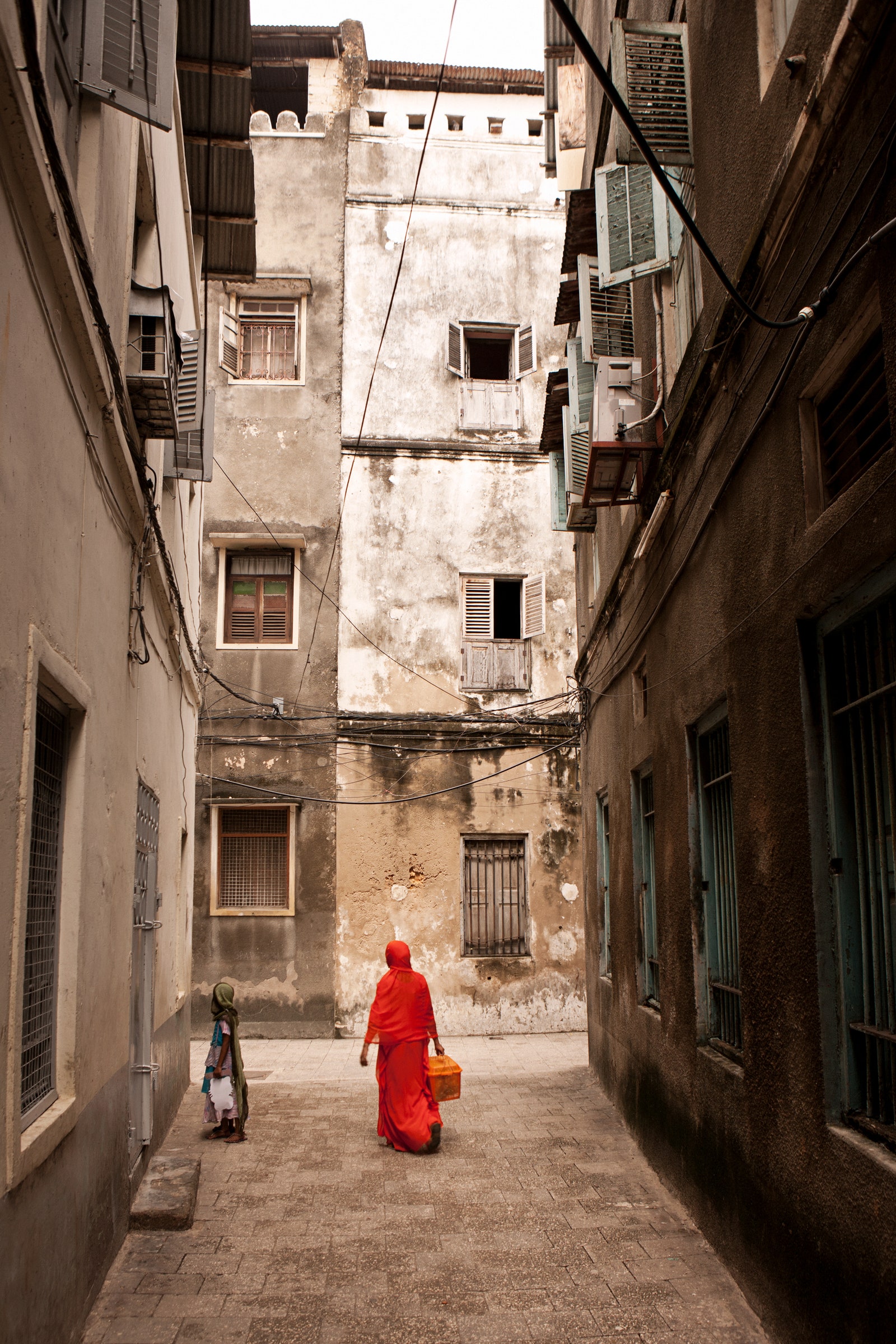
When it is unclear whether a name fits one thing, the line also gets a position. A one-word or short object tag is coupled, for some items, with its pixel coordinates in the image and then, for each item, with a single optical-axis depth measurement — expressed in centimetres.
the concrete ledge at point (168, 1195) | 649
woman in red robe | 856
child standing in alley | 867
